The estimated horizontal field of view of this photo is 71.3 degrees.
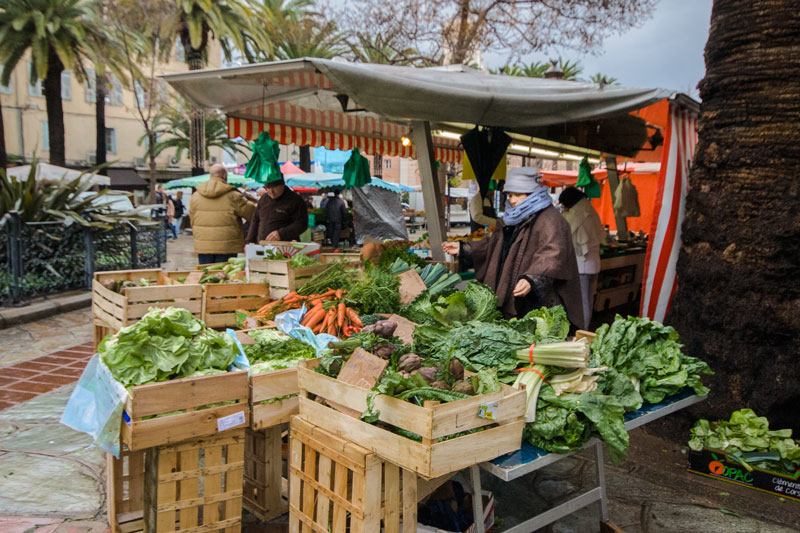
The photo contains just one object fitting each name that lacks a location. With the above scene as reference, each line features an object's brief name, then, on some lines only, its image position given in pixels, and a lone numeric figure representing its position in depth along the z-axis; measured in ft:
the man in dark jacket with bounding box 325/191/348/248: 61.21
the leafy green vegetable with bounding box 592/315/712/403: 9.81
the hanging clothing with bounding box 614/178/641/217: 36.68
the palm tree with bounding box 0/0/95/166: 60.13
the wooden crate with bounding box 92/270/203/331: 14.32
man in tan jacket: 22.65
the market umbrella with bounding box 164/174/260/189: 71.46
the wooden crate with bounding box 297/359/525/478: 7.04
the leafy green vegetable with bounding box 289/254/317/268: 15.87
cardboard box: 12.19
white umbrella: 40.42
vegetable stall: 7.61
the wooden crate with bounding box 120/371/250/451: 8.64
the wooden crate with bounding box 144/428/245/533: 8.95
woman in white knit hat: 13.57
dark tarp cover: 69.46
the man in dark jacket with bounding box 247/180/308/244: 21.53
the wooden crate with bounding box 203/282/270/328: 15.06
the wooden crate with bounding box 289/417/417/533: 7.64
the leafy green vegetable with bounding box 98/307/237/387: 9.31
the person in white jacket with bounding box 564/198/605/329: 23.18
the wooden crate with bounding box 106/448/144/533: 10.27
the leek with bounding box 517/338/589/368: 8.79
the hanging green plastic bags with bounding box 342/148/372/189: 27.81
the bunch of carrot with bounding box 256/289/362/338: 12.66
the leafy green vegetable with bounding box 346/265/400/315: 13.53
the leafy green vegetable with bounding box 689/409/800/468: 12.55
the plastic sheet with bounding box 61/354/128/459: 9.07
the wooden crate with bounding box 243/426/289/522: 10.92
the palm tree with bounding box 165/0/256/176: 65.62
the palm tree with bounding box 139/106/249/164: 115.16
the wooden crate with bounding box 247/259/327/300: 15.44
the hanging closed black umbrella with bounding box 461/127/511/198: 23.34
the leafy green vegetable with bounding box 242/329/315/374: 10.71
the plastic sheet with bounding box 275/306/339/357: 11.88
